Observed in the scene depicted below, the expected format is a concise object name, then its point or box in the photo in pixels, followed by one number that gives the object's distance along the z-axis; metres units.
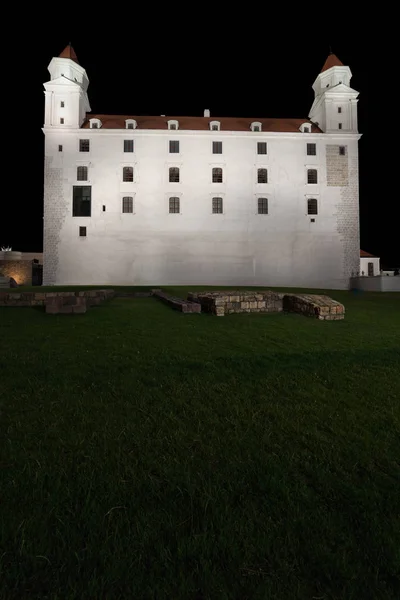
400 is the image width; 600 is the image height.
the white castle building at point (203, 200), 35.59
